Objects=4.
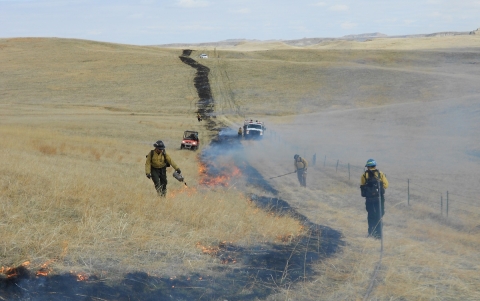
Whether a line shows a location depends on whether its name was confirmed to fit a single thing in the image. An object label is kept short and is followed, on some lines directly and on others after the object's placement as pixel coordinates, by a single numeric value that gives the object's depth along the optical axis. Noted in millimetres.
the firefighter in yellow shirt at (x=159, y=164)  12359
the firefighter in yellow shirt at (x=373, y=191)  11656
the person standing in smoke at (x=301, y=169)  21078
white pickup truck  39375
